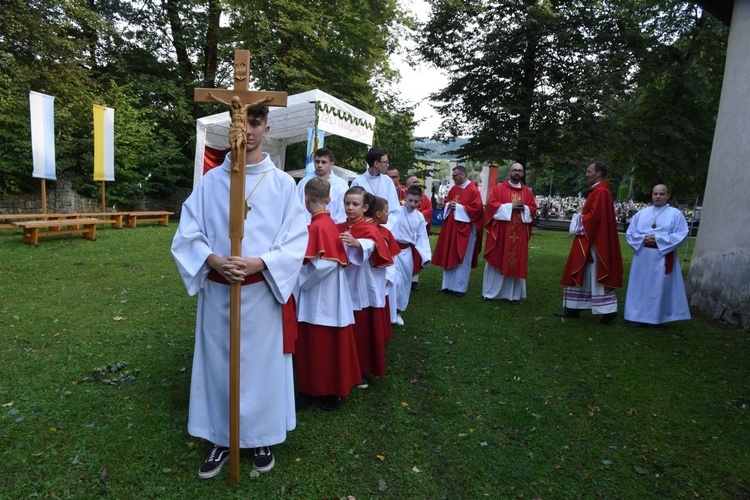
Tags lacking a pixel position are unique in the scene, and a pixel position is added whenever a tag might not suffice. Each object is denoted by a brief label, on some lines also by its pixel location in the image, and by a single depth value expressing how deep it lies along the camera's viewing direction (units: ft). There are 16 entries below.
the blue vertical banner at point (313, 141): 27.56
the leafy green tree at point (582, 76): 59.14
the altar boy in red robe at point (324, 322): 12.30
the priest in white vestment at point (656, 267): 22.16
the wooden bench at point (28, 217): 37.30
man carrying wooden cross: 9.36
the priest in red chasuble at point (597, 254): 22.34
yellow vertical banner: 42.57
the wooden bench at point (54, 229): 34.76
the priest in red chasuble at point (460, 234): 28.14
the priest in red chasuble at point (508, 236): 26.63
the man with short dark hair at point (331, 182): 16.37
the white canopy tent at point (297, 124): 29.84
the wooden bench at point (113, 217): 43.61
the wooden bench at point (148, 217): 48.78
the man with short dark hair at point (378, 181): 20.24
